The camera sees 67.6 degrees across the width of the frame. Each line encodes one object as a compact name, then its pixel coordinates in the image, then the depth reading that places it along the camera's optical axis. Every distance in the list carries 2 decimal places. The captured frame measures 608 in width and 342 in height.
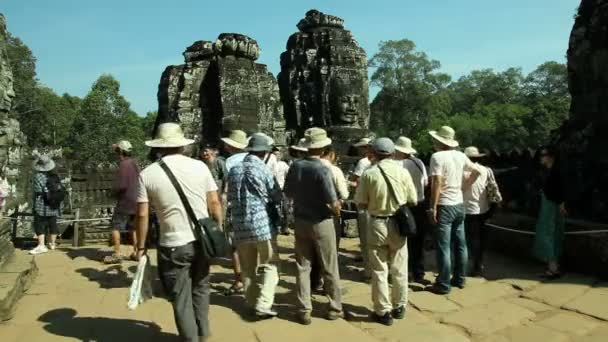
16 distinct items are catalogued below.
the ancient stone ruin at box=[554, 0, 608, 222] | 5.89
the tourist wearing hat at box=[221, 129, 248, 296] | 4.59
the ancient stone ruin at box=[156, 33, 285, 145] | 9.86
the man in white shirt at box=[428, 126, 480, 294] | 4.85
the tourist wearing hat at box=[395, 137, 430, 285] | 5.21
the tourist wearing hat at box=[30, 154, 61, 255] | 6.89
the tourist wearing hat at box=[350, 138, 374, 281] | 5.29
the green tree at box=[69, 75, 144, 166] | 38.08
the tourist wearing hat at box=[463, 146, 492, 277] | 5.44
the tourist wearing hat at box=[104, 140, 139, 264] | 5.94
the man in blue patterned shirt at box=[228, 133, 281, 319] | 4.07
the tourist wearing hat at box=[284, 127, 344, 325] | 4.09
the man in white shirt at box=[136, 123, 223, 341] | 3.27
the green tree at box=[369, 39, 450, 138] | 47.09
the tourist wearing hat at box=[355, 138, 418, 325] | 4.12
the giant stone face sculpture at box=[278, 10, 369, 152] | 20.20
